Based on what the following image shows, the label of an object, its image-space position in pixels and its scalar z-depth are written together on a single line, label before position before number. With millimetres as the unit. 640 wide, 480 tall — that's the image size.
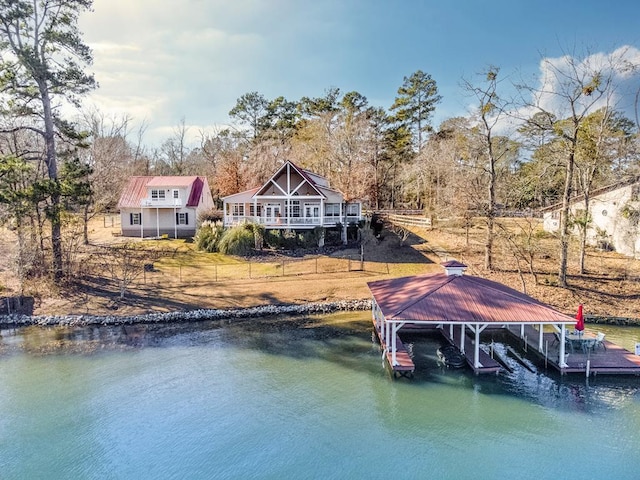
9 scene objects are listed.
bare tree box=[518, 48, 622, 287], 21109
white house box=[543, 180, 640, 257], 26203
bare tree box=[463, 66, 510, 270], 23656
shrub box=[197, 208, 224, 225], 35750
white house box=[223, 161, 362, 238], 32094
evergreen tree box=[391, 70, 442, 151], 47688
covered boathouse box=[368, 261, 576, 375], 13812
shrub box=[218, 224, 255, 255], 29859
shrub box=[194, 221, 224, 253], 30875
